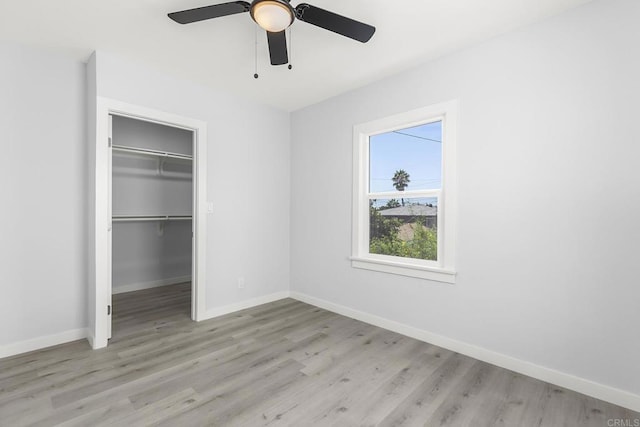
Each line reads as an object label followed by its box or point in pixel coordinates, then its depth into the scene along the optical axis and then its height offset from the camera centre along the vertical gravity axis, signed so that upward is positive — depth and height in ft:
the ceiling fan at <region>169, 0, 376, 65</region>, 5.23 +3.65
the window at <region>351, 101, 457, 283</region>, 8.61 +0.62
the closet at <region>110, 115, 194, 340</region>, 13.57 -0.05
